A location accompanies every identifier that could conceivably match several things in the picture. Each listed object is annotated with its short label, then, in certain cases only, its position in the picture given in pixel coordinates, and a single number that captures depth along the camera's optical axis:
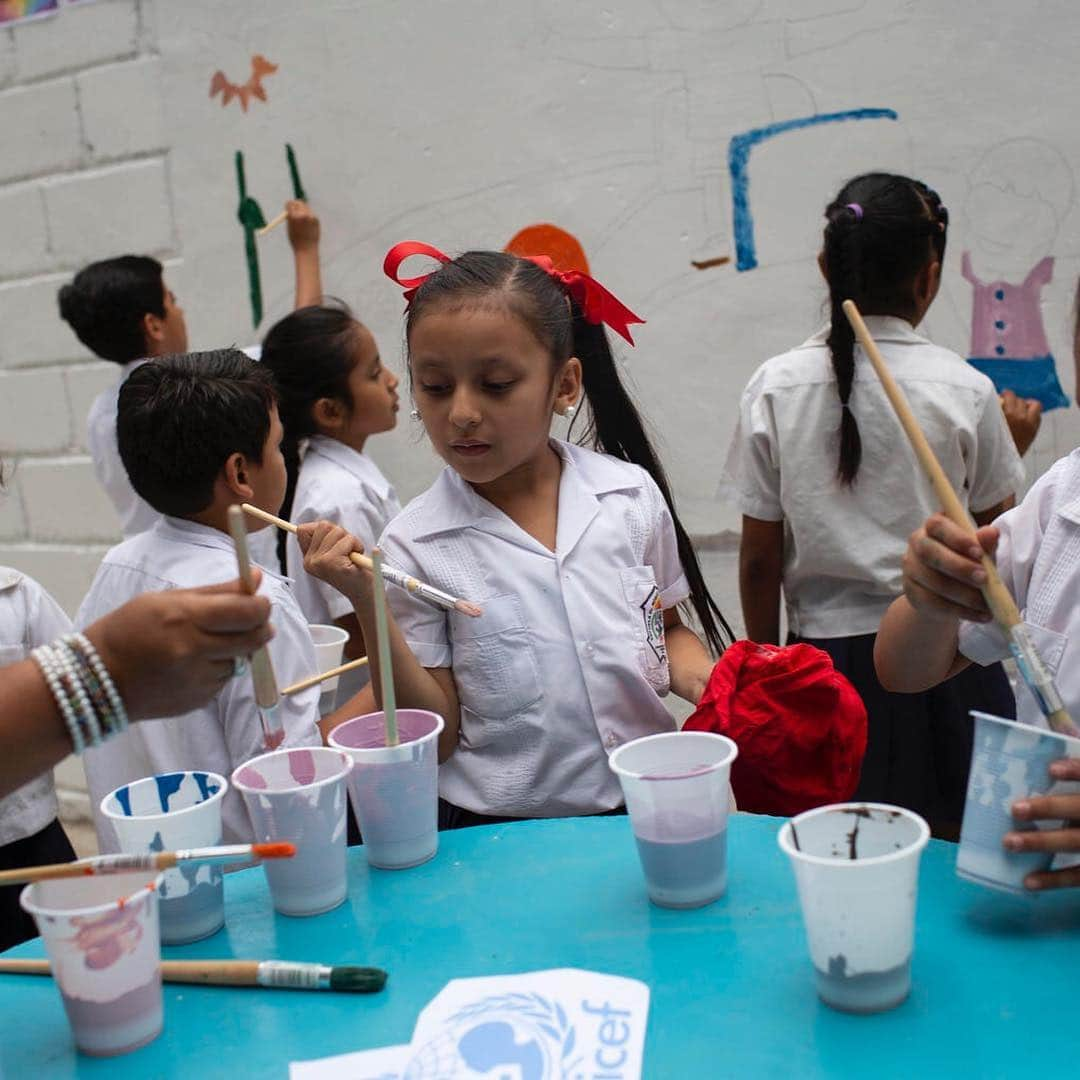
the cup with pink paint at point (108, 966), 0.96
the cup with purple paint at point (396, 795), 1.24
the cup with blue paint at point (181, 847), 1.14
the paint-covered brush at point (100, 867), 0.95
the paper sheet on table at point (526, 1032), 0.93
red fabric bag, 1.45
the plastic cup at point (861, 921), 0.92
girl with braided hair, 2.11
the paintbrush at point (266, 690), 1.01
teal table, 0.92
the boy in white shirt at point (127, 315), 2.95
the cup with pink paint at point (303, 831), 1.15
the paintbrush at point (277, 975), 1.04
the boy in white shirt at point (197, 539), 1.64
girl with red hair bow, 1.61
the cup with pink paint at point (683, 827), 1.11
